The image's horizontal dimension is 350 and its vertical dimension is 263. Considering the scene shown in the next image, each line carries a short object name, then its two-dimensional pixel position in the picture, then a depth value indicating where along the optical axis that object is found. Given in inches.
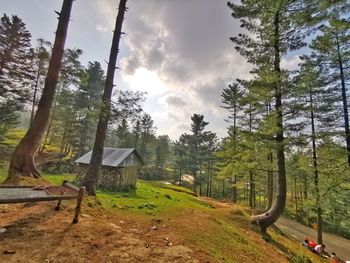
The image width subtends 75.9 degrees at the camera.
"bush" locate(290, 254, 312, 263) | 364.4
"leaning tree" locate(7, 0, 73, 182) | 350.3
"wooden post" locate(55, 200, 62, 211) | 260.5
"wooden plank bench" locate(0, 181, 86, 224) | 188.5
